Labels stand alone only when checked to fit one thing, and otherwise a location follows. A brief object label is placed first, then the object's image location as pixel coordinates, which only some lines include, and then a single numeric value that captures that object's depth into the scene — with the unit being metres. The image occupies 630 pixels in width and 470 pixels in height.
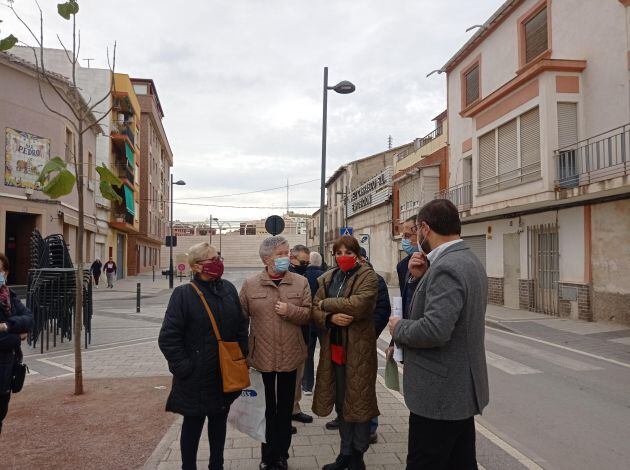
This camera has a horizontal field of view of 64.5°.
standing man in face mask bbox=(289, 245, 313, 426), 5.63
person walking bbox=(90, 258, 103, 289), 25.19
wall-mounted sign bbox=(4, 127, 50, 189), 18.72
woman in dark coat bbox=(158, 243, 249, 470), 3.26
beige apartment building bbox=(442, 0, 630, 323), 12.48
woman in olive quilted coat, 3.63
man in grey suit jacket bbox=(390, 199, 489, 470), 2.43
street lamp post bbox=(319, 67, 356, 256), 12.94
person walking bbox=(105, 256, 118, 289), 26.83
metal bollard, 14.87
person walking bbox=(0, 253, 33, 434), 3.53
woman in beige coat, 3.72
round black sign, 12.97
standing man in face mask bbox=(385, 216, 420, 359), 4.40
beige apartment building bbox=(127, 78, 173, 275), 43.50
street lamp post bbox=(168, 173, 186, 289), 26.54
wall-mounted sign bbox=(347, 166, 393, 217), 32.75
